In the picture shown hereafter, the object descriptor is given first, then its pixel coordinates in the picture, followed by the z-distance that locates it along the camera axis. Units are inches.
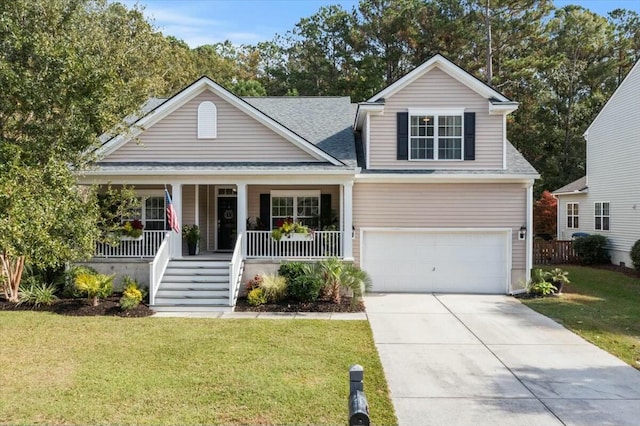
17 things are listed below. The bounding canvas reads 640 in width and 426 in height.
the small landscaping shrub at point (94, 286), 467.2
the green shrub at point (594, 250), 795.4
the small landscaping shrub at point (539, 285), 539.6
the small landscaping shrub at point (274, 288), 484.7
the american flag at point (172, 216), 501.7
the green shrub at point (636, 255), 686.5
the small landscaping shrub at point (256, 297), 478.8
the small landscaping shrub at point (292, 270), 497.7
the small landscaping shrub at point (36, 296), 470.3
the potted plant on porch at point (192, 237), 573.9
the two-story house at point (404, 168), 549.0
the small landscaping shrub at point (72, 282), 498.9
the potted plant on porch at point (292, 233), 534.9
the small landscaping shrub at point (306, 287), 480.1
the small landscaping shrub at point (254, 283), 503.2
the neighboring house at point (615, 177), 736.3
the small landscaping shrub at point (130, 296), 448.9
